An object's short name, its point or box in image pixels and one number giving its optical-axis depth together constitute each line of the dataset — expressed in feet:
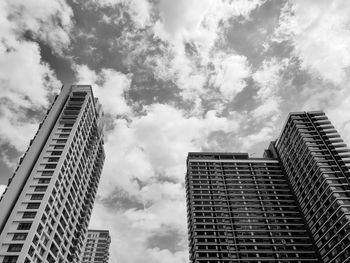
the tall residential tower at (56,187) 231.09
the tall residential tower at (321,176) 317.63
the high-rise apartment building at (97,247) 560.24
